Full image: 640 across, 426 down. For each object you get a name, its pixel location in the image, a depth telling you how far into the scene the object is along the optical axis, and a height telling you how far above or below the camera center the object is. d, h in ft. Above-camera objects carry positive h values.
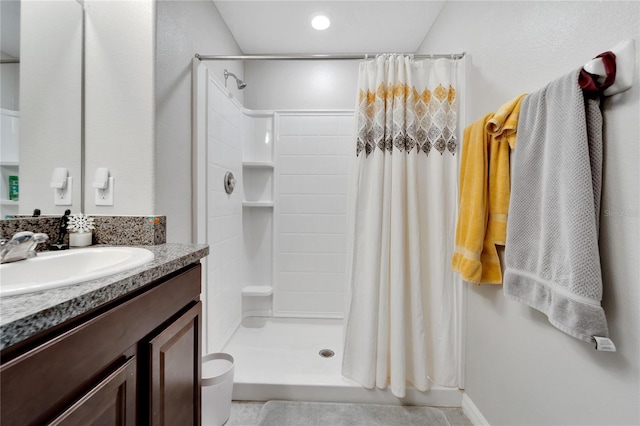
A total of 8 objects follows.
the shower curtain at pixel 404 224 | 4.59 -0.24
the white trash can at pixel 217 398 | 3.91 -2.93
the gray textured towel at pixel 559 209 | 2.29 +0.04
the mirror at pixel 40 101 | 2.89 +1.32
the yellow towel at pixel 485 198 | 3.50 +0.19
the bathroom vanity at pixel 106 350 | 1.26 -0.92
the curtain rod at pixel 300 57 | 4.67 +2.81
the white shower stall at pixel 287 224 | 6.91 -0.43
